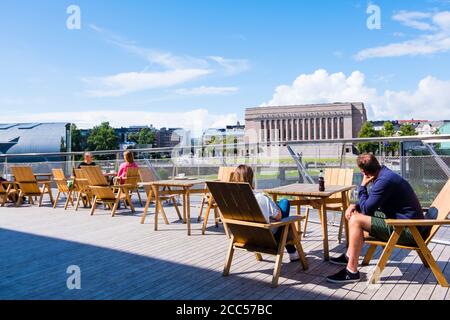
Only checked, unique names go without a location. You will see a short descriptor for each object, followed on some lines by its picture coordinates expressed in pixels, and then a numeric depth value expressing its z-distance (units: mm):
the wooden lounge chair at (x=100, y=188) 8698
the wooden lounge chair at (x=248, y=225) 3957
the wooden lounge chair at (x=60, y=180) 10359
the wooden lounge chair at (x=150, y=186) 7420
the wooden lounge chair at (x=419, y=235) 3668
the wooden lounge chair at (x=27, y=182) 10500
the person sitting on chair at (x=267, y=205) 4125
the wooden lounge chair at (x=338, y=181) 5684
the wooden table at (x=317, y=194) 4806
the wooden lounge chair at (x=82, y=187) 9523
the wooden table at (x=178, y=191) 6631
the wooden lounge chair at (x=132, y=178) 8773
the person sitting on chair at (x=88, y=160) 10430
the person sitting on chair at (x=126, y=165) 8878
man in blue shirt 3945
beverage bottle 5027
